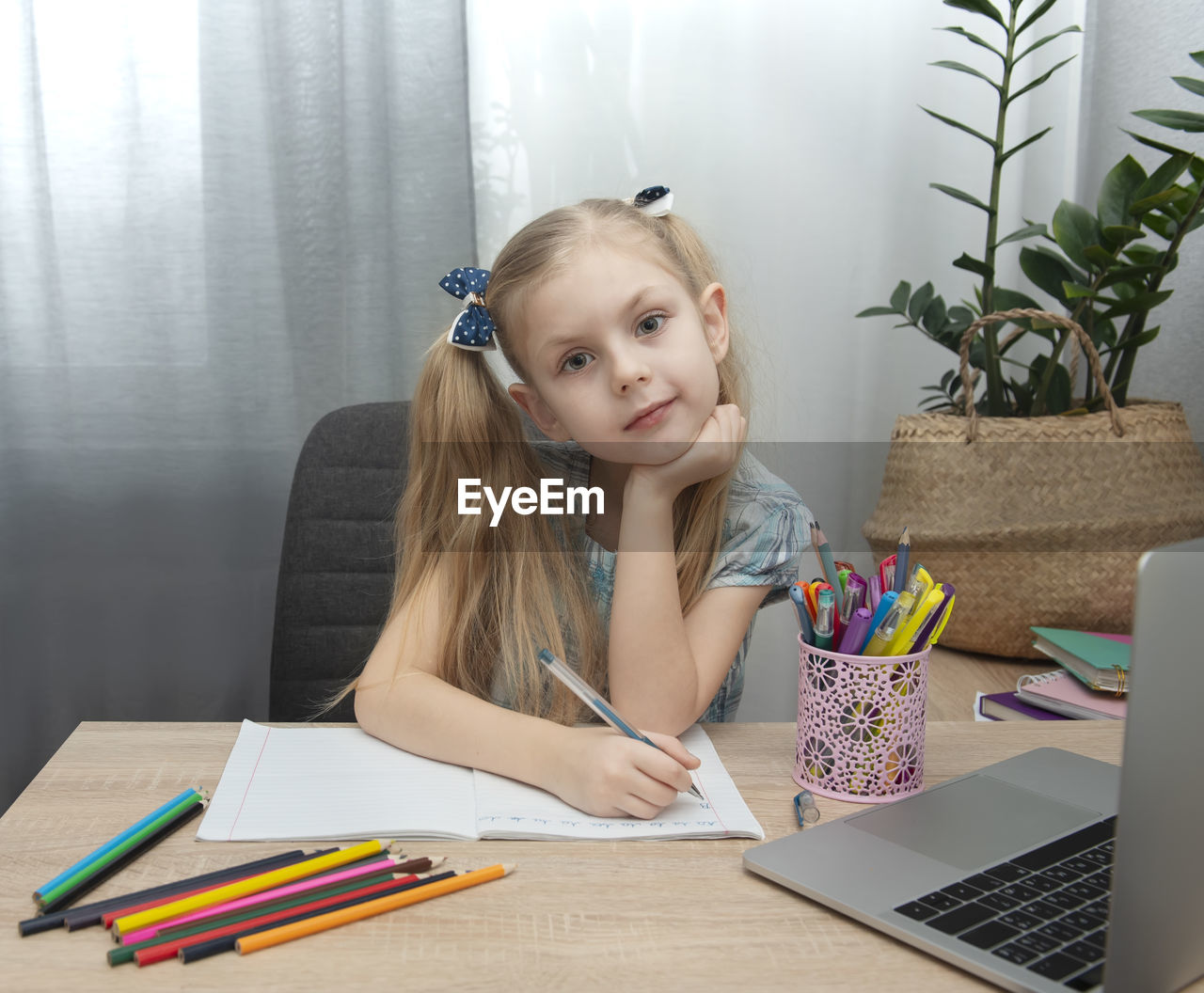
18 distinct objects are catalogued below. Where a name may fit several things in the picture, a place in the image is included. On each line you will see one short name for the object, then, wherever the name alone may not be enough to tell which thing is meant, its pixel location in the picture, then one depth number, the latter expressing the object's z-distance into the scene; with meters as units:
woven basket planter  1.26
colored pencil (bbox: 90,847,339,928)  0.53
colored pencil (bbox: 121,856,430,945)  0.51
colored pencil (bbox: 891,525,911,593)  0.70
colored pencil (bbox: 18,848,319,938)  0.52
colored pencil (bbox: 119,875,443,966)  0.49
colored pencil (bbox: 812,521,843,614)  0.71
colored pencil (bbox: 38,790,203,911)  0.55
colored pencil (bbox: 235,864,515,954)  0.51
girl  0.83
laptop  0.42
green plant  1.20
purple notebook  1.00
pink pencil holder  0.69
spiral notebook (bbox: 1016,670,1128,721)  0.96
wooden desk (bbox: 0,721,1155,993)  0.48
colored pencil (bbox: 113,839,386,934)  0.52
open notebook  0.64
